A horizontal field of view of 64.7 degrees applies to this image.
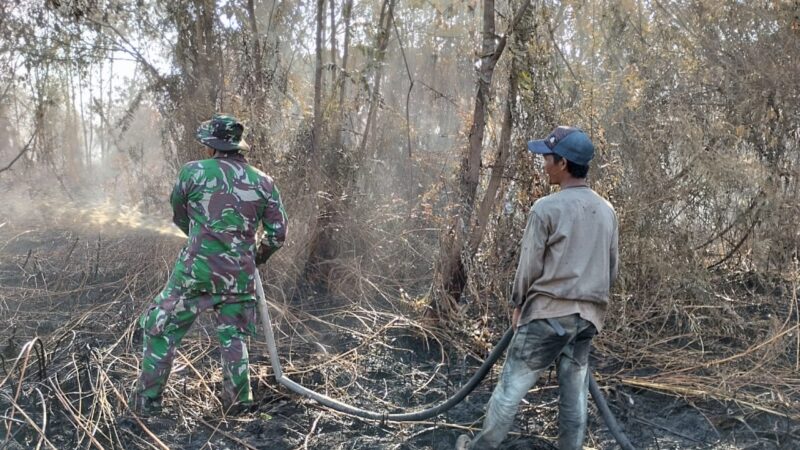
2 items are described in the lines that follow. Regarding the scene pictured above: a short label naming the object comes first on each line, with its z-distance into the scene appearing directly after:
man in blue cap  2.98
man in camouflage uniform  3.89
